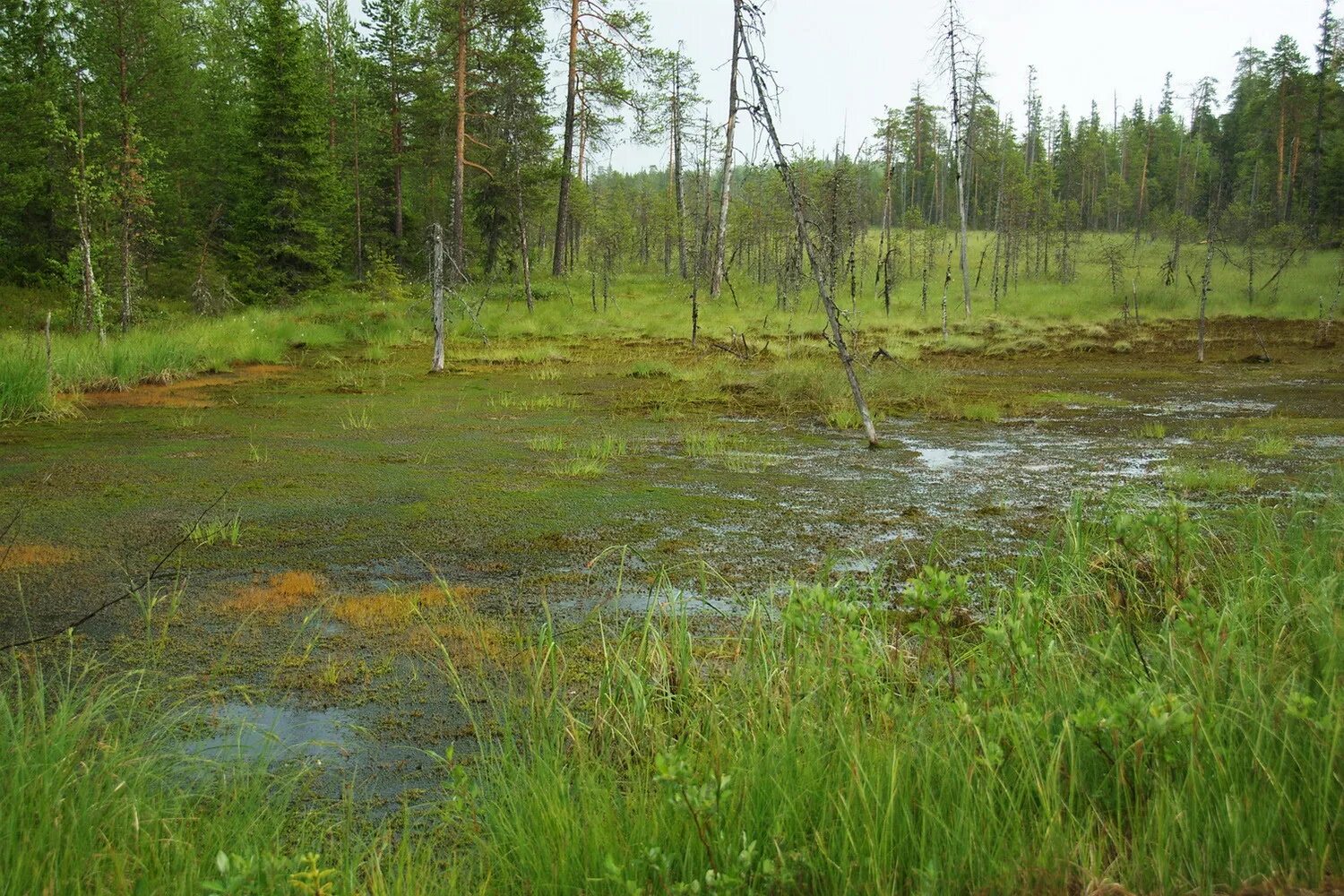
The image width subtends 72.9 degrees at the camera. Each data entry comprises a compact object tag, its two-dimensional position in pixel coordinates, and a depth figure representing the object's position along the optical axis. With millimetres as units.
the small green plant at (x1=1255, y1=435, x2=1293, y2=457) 9414
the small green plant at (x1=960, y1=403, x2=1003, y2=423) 12672
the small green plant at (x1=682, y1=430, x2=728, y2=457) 9957
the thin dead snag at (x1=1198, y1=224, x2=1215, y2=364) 19172
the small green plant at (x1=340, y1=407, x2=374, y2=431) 11273
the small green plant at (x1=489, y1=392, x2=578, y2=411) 13378
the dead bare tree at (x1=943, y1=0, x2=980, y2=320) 28250
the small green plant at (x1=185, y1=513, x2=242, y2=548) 6348
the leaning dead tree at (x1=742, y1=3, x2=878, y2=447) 8992
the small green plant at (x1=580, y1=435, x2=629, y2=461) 9656
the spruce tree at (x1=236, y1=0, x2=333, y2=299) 27281
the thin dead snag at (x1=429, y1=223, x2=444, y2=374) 15938
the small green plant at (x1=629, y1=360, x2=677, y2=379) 17141
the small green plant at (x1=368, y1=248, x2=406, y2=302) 29234
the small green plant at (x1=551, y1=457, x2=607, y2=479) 8734
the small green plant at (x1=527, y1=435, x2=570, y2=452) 10039
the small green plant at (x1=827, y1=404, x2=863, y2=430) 11922
